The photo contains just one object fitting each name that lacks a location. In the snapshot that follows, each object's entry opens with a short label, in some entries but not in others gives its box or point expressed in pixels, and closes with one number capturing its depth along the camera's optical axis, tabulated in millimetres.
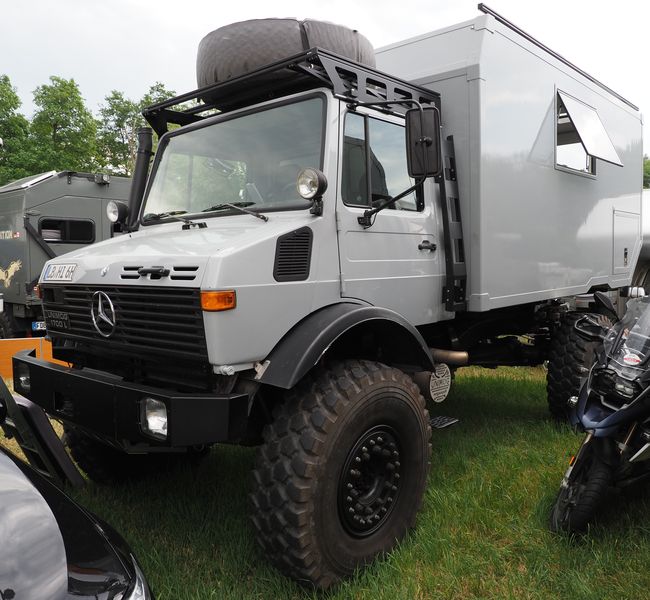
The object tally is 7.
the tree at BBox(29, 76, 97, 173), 23109
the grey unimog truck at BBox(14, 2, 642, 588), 2582
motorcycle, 2803
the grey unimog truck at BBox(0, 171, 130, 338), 9109
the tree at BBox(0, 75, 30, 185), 21578
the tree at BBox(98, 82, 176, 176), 29422
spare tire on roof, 3391
